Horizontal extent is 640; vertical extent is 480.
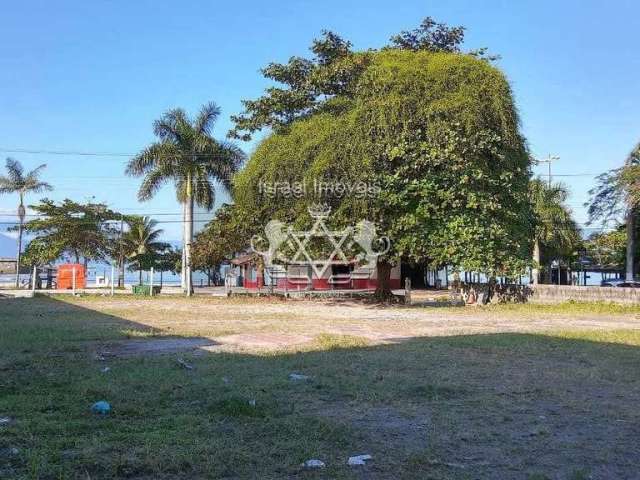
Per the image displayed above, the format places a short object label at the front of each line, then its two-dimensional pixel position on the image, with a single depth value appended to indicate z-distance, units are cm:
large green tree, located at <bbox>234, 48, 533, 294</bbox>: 1991
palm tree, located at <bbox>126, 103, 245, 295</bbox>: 3078
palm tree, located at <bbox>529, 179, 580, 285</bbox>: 3806
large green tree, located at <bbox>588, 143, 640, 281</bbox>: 3222
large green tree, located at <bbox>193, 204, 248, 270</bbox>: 2772
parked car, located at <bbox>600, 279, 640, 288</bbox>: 3238
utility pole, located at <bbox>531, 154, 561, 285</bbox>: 3509
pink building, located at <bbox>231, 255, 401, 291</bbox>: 3158
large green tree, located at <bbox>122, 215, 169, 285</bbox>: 4759
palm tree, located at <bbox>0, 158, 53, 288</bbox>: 4238
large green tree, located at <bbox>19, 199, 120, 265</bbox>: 4353
